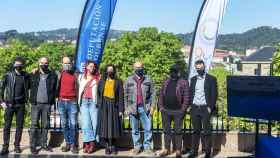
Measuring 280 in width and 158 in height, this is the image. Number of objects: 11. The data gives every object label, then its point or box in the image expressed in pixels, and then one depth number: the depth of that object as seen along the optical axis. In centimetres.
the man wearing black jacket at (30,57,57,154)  1032
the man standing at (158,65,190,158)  1019
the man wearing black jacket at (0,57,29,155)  1014
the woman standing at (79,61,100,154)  1055
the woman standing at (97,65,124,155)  1045
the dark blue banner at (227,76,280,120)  866
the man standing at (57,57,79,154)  1044
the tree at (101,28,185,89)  6956
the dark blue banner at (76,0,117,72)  1234
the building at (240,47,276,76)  12498
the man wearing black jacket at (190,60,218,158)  1007
